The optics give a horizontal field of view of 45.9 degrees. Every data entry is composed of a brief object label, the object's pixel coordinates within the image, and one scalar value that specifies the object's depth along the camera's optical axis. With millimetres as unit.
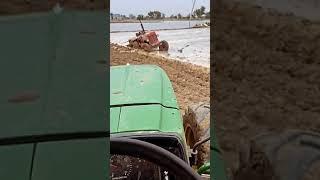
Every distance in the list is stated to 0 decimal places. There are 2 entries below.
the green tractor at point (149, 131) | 1352
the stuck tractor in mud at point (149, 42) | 12393
